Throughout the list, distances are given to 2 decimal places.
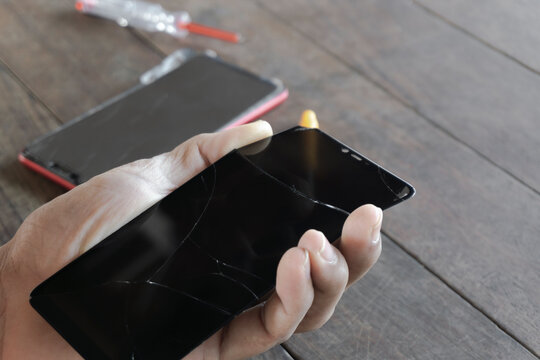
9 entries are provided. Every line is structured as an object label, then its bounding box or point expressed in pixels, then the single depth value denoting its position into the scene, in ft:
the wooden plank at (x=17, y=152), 2.26
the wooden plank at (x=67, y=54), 2.79
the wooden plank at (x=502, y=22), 2.96
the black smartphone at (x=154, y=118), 2.38
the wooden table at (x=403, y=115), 1.87
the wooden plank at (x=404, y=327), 1.78
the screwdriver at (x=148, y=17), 3.12
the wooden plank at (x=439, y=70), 2.50
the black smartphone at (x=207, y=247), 1.54
